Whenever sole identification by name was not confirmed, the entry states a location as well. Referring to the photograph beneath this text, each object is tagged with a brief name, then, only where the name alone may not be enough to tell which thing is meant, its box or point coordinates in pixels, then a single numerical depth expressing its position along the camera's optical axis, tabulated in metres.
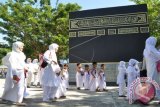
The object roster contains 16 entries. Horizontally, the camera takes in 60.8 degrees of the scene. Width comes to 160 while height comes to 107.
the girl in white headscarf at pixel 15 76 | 3.89
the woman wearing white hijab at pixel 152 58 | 4.07
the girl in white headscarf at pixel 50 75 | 4.21
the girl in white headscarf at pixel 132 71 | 4.74
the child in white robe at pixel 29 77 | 6.93
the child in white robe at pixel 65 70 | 5.93
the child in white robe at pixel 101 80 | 6.37
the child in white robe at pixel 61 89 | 4.66
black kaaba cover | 7.88
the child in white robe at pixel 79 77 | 7.00
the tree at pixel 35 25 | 12.90
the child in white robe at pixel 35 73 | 7.34
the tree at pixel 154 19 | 10.94
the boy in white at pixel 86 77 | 6.82
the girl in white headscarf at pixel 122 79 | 5.07
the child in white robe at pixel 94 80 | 6.40
